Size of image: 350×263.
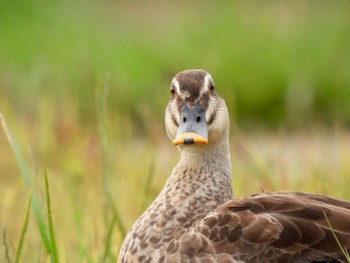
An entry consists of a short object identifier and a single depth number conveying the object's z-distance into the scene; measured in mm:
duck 8352
